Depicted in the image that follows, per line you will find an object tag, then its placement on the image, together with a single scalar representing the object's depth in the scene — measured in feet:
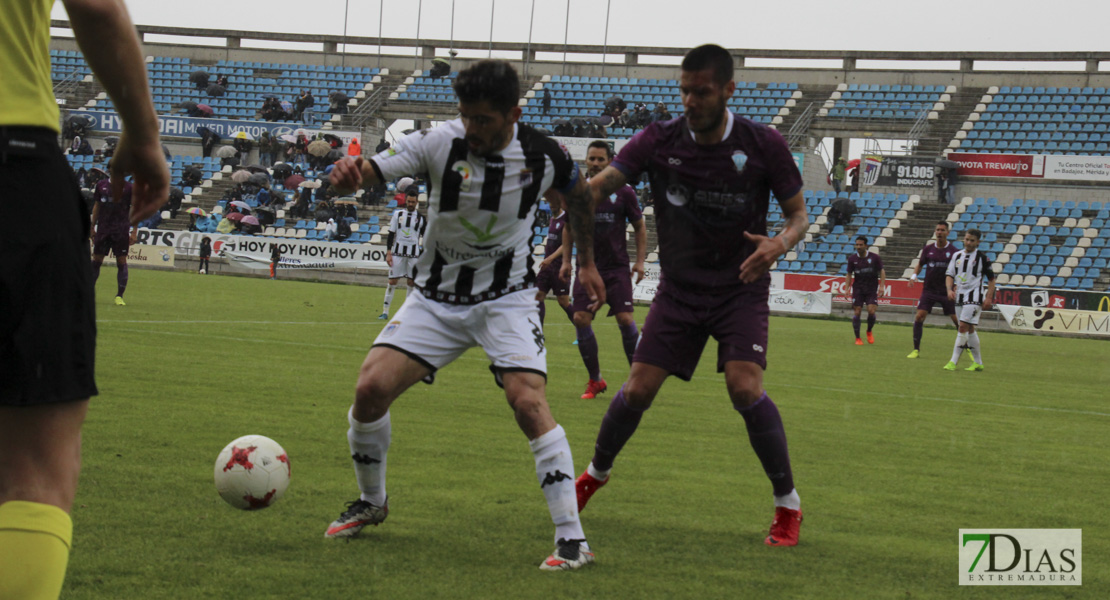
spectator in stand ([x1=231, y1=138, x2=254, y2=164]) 149.07
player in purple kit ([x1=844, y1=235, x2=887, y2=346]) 73.10
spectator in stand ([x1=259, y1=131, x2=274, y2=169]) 147.95
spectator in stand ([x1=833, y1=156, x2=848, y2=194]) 136.19
